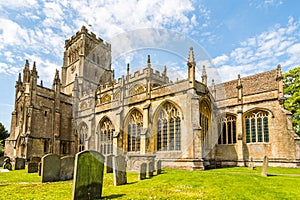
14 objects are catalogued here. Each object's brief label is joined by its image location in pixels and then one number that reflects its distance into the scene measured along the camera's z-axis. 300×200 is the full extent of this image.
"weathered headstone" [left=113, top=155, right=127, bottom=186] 9.76
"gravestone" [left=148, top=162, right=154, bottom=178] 12.49
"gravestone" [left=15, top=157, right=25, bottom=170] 18.61
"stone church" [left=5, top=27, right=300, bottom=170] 17.11
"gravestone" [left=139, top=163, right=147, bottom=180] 11.45
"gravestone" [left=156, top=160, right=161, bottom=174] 13.30
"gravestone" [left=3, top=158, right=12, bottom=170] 18.58
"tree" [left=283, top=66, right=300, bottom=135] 23.27
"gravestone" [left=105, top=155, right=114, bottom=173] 13.67
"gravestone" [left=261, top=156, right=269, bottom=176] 12.30
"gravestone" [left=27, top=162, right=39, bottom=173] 15.45
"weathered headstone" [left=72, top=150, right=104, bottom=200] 6.52
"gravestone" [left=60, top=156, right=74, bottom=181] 11.89
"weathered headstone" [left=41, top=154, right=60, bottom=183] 10.83
